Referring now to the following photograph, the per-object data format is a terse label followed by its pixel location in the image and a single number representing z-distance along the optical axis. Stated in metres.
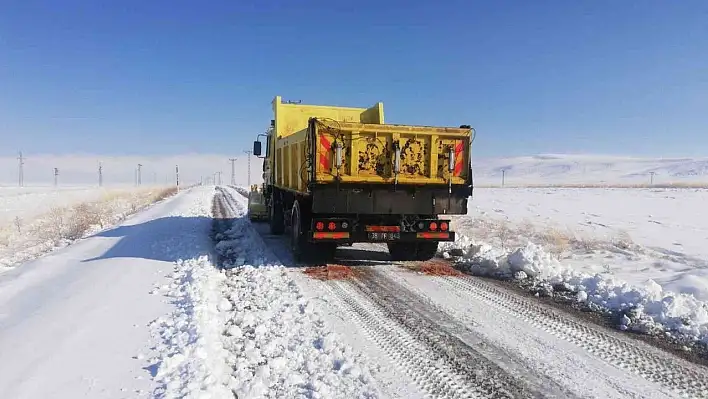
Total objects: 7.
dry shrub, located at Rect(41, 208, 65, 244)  15.78
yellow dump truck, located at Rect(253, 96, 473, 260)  8.31
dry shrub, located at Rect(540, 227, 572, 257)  10.80
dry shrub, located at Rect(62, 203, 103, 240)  16.02
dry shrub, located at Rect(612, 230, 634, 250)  11.48
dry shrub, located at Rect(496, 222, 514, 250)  12.57
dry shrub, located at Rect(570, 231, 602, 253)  11.16
